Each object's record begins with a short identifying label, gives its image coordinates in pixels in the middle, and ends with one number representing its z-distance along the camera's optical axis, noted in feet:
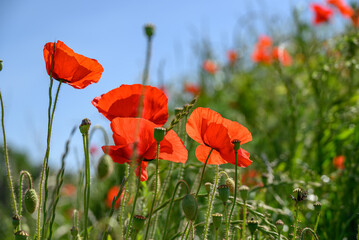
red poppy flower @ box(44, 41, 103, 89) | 2.90
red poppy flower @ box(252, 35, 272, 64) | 13.79
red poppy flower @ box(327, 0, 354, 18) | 11.73
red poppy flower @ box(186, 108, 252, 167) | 2.89
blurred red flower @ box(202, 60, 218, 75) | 16.06
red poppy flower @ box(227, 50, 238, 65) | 16.12
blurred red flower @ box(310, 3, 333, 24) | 13.02
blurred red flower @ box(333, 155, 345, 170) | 5.08
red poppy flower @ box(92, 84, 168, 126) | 2.90
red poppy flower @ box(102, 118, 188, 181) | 2.78
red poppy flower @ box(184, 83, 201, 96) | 15.27
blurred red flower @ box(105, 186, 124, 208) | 4.66
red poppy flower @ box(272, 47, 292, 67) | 6.06
